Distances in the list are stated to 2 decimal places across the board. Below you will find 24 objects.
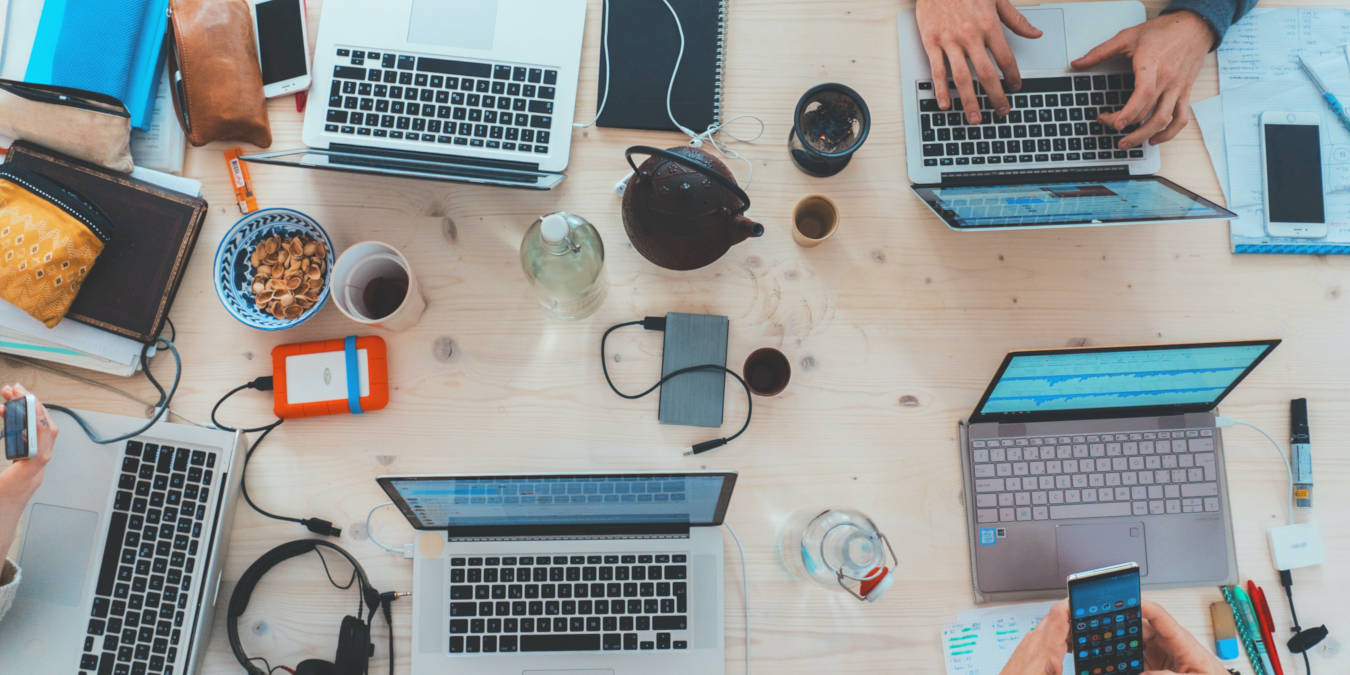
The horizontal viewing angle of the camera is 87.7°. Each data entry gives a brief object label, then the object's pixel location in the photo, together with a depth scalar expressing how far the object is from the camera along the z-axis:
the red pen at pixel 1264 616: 0.98
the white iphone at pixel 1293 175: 1.06
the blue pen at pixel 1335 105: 1.07
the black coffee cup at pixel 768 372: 1.01
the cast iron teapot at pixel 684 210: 0.82
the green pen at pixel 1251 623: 0.99
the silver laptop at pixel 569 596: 0.94
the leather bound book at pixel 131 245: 0.97
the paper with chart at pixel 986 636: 0.98
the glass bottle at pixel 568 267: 0.88
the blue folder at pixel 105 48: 0.95
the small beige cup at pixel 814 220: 0.99
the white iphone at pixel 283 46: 1.02
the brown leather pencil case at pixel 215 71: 0.97
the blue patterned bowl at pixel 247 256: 0.94
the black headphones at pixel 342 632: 0.91
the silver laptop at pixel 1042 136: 1.02
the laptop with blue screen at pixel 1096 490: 0.99
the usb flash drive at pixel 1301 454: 1.02
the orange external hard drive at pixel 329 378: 0.99
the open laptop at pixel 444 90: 1.00
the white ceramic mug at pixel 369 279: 0.93
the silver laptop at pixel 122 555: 0.89
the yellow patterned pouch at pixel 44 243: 0.89
